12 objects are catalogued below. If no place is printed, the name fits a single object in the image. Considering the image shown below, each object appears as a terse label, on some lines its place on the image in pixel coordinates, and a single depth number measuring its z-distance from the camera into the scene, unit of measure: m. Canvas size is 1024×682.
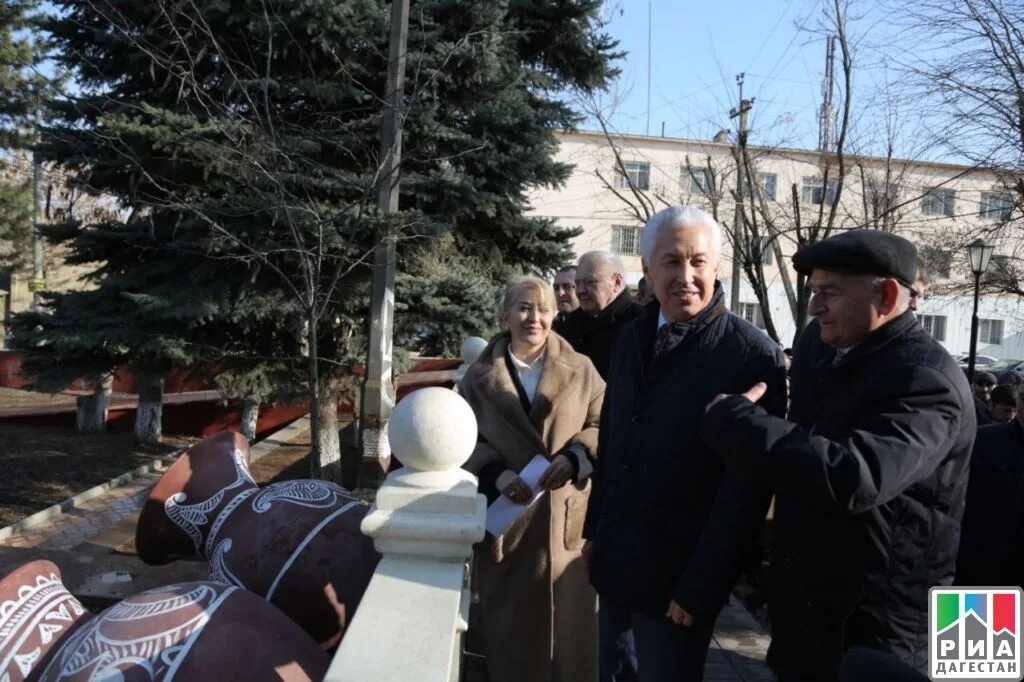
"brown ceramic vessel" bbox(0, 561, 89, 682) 2.33
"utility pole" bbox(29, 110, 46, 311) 19.12
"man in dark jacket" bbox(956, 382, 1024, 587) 2.40
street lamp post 12.30
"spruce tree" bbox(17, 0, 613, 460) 7.21
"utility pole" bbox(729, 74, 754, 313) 11.59
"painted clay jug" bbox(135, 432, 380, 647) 2.71
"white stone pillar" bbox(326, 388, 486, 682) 1.60
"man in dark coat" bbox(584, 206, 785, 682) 2.04
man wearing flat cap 1.58
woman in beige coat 2.94
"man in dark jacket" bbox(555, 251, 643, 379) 3.92
